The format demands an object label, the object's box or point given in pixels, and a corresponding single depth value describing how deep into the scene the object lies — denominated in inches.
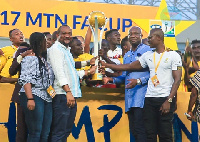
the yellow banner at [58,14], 529.3
